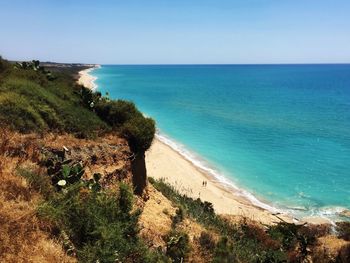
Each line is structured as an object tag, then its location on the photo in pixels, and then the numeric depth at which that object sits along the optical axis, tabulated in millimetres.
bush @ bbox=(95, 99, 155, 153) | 17750
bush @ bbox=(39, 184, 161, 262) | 9180
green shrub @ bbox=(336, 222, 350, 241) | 23016
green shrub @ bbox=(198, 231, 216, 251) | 14131
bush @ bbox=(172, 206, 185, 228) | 16141
